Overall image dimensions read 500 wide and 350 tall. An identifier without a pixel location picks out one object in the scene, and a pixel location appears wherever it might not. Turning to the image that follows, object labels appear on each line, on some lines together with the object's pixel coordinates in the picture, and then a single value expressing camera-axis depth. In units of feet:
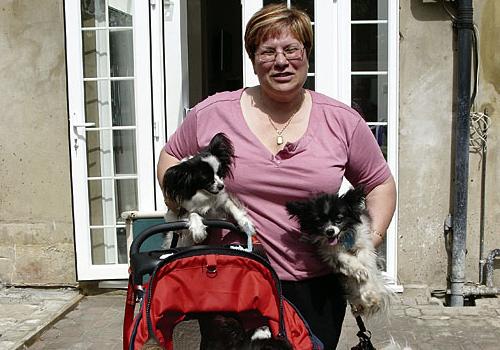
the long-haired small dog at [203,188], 7.82
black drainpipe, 16.42
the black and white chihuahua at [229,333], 7.24
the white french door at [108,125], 17.28
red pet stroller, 7.01
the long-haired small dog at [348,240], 7.78
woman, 7.63
